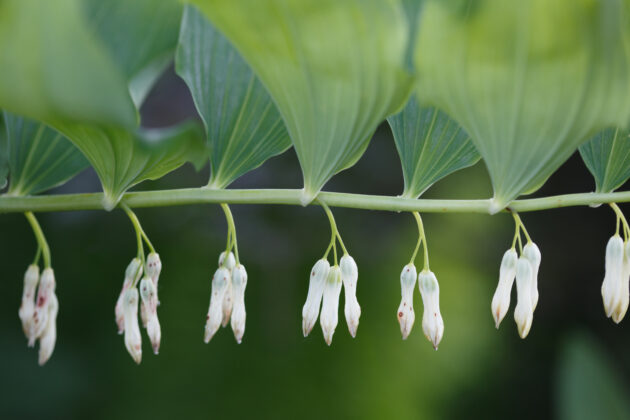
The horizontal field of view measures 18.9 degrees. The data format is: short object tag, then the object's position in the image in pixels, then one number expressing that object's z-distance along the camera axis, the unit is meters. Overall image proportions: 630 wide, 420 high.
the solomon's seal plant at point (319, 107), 0.37
